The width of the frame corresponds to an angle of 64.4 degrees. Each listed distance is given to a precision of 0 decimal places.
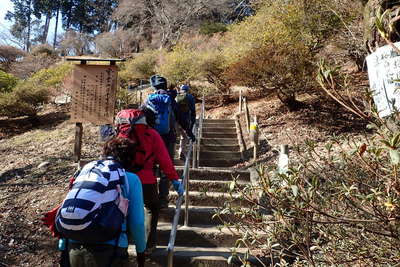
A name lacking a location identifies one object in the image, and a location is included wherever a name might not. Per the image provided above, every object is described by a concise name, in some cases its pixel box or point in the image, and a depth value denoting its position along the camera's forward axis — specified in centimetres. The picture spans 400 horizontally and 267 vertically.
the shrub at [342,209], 138
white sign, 166
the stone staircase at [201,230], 352
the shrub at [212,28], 2235
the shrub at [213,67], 1244
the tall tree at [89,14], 3353
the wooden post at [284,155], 418
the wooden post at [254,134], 675
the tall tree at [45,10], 3466
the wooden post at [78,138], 573
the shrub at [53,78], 1305
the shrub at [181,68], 1269
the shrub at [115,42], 2584
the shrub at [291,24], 914
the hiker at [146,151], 281
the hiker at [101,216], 180
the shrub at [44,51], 2474
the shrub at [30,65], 2036
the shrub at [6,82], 1196
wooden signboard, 557
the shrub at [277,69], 845
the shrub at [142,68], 1700
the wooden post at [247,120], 830
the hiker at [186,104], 618
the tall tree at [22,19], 3480
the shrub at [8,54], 2389
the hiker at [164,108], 399
